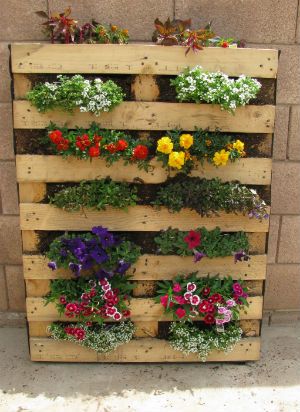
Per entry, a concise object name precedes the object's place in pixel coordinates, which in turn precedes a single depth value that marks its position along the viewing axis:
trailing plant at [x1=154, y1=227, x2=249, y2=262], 2.52
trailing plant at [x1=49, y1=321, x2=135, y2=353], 2.61
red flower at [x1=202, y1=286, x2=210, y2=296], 2.57
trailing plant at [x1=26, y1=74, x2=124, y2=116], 2.27
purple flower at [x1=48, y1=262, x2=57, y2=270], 2.46
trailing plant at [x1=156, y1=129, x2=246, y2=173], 2.32
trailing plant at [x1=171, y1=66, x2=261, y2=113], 2.27
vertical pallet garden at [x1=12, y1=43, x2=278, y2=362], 2.33
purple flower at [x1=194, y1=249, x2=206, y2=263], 2.50
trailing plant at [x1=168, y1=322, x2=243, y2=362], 2.62
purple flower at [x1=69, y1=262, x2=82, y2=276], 2.47
